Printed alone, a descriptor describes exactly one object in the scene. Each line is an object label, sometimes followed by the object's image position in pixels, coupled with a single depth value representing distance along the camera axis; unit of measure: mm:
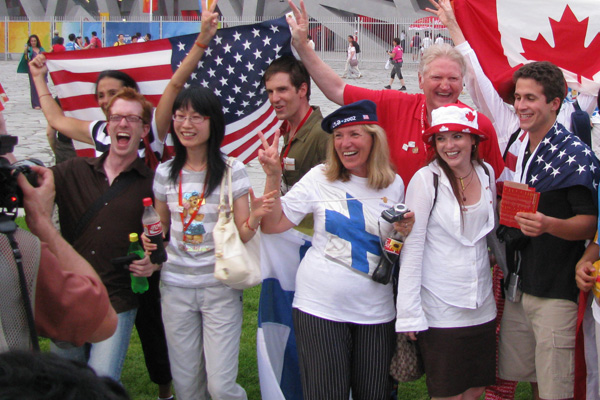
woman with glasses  3658
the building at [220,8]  42906
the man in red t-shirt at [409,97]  3980
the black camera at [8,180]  2070
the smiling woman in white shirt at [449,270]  3434
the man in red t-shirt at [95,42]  31703
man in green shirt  4230
